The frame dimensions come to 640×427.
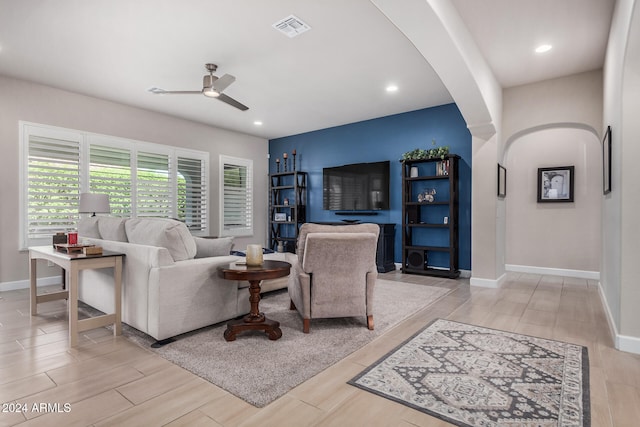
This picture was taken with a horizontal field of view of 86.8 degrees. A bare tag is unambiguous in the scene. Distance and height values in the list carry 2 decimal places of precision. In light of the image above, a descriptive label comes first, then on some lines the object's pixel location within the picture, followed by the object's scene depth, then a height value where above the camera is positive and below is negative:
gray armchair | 2.79 -0.49
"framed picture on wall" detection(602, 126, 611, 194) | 3.19 +0.53
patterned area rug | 1.74 -1.02
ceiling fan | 3.82 +1.47
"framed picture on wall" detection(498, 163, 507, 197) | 4.91 +0.51
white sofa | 2.62 -0.58
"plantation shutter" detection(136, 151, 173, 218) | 5.85 +0.47
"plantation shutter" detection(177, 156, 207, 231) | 6.44 +0.39
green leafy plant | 5.45 +1.01
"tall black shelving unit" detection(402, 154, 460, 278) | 5.34 -0.05
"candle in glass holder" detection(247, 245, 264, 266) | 2.81 -0.35
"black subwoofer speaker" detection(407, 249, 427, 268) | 5.65 -0.76
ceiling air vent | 3.19 +1.82
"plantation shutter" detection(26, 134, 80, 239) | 4.70 +0.38
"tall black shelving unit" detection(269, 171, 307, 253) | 7.46 +0.14
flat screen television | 6.37 +0.52
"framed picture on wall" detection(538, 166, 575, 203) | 5.35 +0.49
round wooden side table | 2.61 -0.62
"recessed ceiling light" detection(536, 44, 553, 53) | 3.81 +1.90
